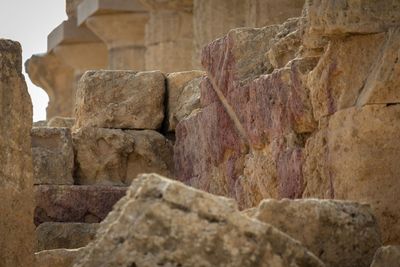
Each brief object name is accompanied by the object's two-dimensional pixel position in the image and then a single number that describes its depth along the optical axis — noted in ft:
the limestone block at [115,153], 47.67
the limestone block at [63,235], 43.04
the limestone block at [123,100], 48.39
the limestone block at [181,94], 46.70
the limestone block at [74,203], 45.70
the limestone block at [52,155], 46.83
